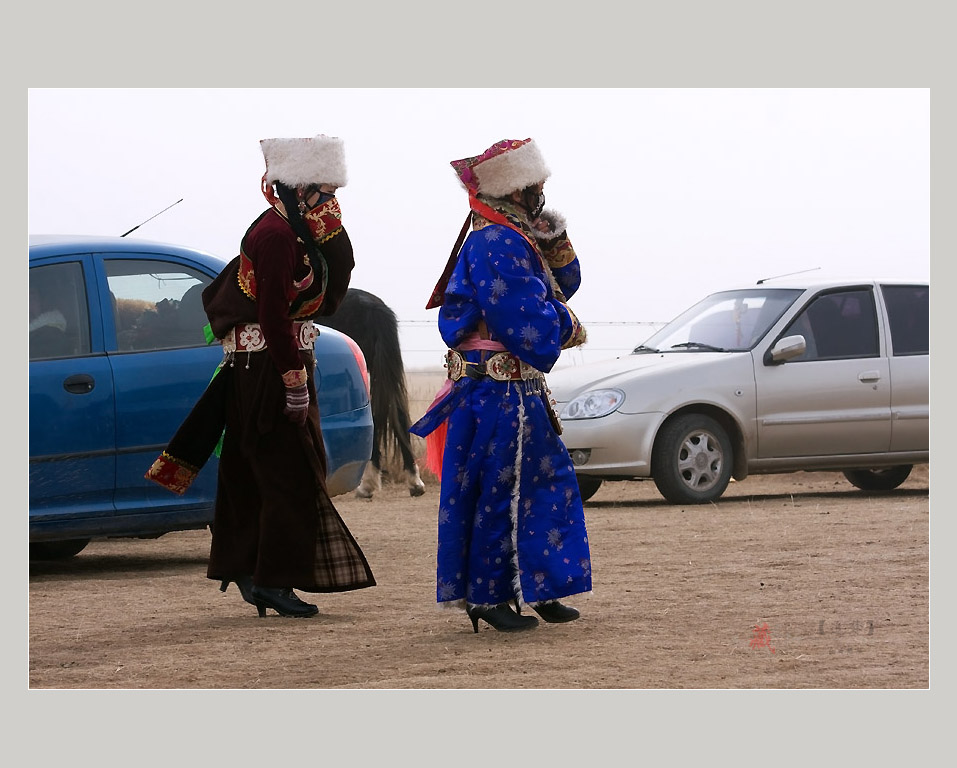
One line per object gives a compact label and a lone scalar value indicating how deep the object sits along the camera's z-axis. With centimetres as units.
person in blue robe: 1266
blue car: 1606
